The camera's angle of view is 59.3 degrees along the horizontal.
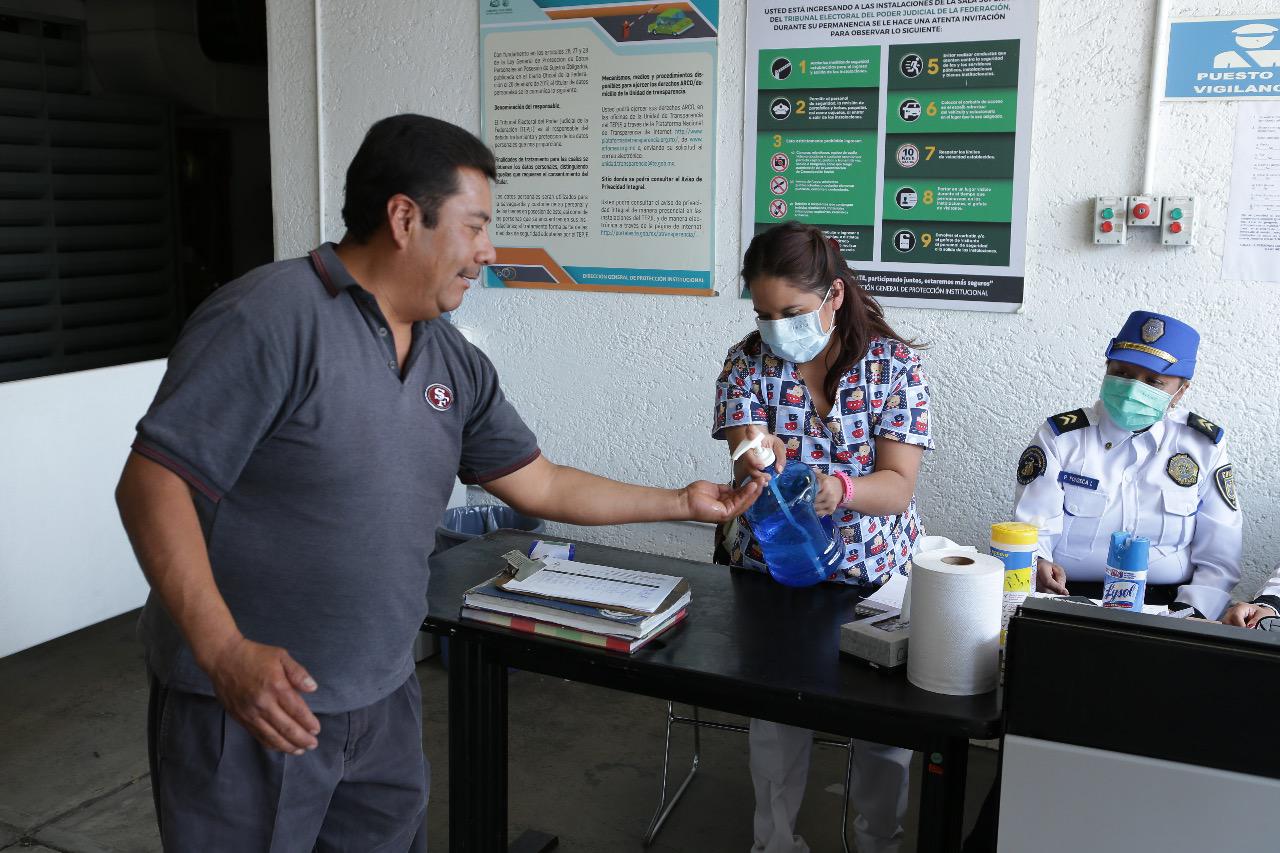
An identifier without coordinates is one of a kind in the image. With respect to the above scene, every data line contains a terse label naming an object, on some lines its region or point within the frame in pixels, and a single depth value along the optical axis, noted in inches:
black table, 68.8
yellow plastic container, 74.0
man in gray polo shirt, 55.7
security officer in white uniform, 96.3
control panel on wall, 109.0
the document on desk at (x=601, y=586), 78.9
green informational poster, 116.8
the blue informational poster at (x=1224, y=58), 104.6
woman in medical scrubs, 92.0
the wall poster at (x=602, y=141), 134.3
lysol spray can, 78.9
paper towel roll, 66.6
